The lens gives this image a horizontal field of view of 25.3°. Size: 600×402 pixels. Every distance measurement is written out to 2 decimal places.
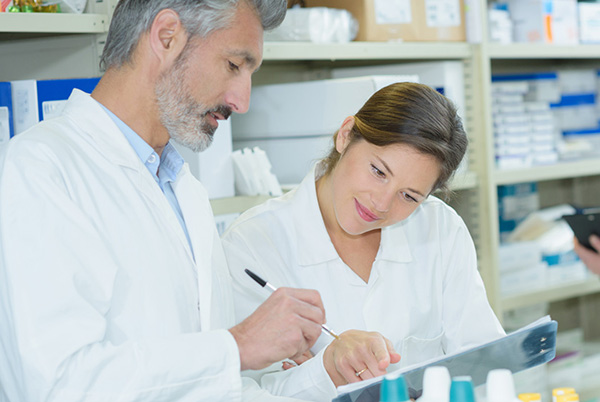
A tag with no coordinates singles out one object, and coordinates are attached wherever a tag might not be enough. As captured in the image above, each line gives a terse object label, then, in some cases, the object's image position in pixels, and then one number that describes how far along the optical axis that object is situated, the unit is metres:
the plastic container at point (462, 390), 1.36
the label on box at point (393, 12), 2.39
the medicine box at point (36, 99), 1.91
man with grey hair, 1.47
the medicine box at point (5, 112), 1.91
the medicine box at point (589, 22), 2.81
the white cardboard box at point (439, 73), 2.48
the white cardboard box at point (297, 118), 2.28
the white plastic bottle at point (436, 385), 1.38
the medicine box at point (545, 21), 2.70
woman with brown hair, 1.82
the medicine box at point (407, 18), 2.38
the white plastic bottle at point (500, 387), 1.39
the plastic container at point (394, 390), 1.38
